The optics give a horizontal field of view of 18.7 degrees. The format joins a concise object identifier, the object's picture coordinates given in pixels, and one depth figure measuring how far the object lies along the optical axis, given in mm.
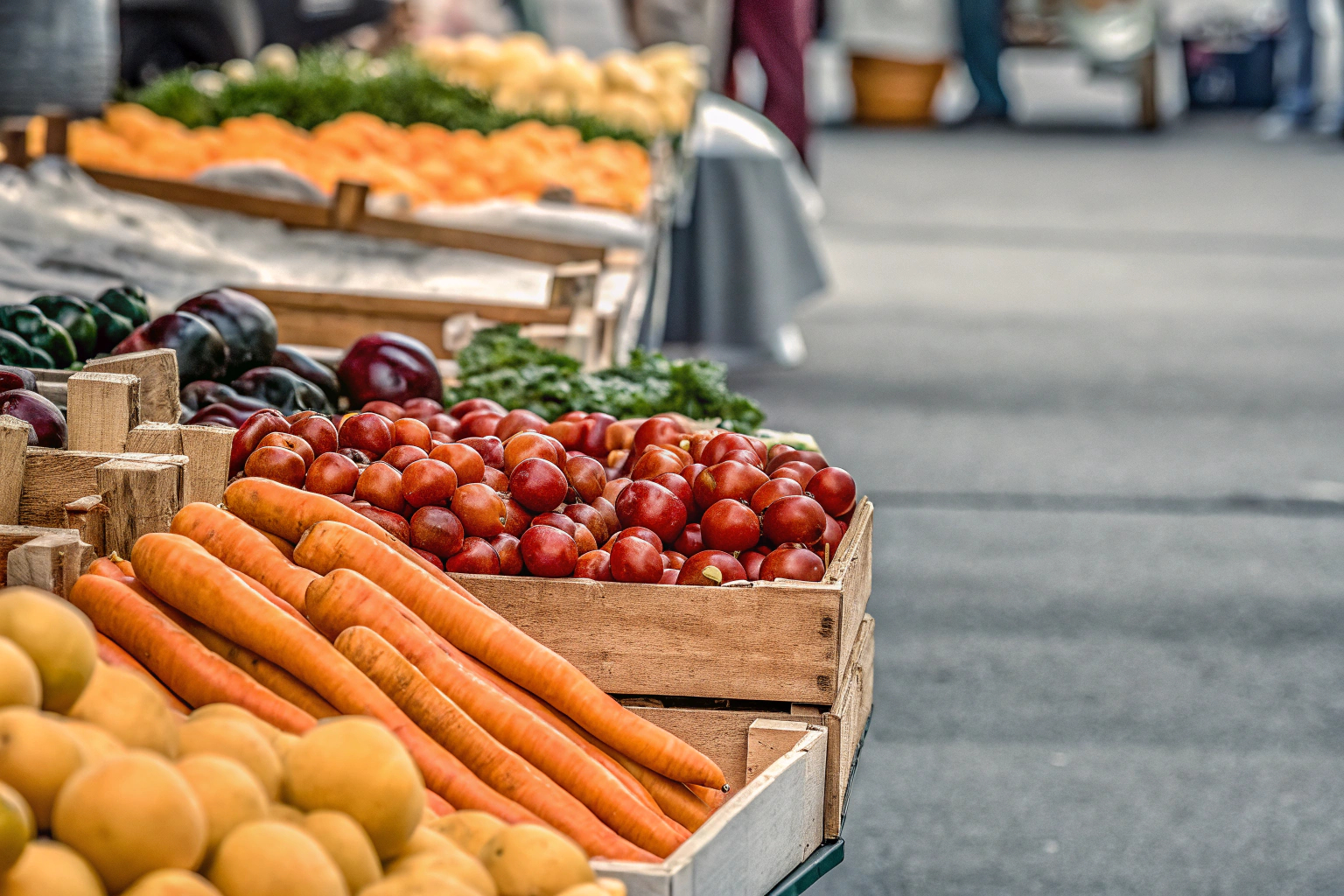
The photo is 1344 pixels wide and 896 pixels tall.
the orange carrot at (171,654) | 2430
